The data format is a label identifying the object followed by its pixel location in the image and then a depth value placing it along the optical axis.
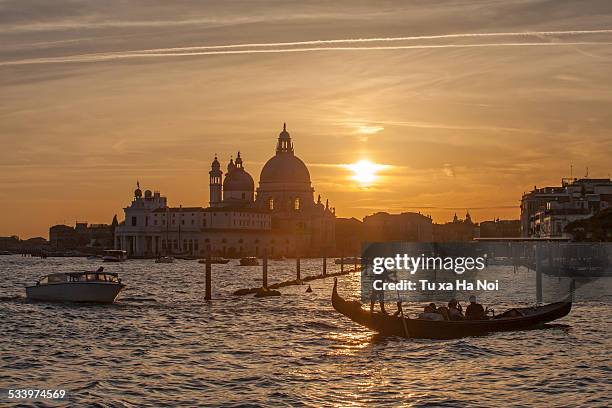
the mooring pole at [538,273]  54.27
